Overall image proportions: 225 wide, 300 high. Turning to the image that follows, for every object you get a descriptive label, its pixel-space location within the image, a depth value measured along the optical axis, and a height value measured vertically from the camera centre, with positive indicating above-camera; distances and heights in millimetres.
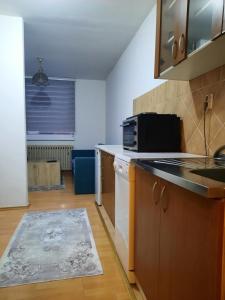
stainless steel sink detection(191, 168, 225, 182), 1019 -164
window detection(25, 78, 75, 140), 5438 +661
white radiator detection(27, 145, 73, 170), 5480 -405
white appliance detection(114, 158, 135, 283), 1438 -538
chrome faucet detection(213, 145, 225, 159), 1406 -97
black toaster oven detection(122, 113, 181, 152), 1917 +40
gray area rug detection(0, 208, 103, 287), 1598 -978
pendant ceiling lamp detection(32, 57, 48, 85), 4160 +1099
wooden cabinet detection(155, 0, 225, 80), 1166 +619
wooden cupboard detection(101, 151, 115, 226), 2076 -487
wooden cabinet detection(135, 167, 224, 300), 660 -397
